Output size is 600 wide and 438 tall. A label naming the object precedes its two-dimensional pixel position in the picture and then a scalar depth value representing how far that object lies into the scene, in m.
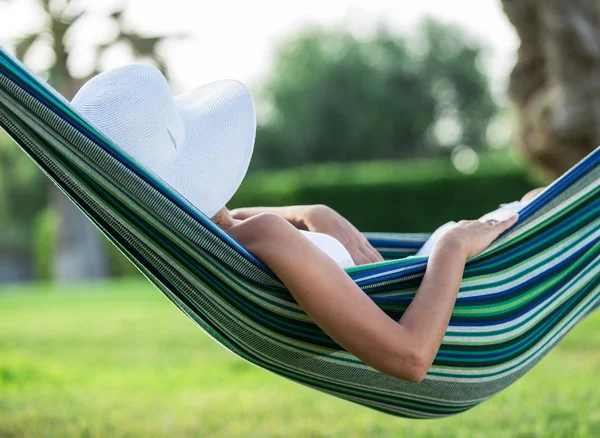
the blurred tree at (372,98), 24.95
